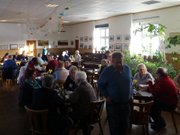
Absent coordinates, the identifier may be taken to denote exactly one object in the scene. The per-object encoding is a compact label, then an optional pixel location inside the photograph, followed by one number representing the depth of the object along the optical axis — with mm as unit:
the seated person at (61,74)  4199
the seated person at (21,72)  5135
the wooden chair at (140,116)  2698
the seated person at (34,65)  4956
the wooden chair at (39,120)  2331
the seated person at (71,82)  3452
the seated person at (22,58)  9381
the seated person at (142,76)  3799
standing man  2229
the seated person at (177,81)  3861
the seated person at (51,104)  2416
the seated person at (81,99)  2617
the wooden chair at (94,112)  2629
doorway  12161
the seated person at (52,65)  5505
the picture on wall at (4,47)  11357
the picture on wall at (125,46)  8201
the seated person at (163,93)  3083
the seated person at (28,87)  3663
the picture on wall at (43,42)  12456
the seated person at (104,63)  4752
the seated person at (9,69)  6324
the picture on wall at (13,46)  11643
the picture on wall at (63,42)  13192
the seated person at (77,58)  8851
